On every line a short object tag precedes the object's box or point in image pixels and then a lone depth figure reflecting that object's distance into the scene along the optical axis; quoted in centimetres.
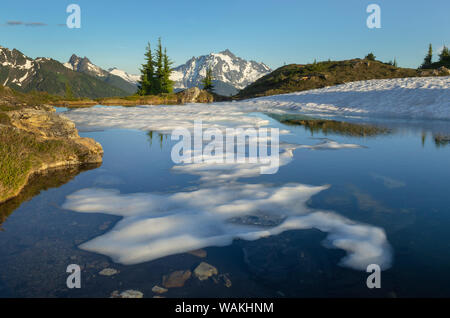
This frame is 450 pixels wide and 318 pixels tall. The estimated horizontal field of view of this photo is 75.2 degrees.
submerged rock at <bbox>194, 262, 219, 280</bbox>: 352
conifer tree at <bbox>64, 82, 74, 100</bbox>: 7563
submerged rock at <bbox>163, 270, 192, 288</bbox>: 337
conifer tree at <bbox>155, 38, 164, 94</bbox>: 6309
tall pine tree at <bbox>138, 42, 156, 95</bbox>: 6300
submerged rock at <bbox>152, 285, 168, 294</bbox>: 324
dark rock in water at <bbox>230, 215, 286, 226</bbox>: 501
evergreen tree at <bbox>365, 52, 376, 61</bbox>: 8638
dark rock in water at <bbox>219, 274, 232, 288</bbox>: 337
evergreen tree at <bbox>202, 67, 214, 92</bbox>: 6969
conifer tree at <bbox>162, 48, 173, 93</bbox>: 6306
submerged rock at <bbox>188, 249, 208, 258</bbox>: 402
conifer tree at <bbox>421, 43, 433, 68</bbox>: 8349
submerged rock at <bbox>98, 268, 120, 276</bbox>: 358
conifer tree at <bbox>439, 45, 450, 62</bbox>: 7358
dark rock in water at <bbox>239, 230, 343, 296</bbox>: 344
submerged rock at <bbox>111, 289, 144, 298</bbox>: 317
